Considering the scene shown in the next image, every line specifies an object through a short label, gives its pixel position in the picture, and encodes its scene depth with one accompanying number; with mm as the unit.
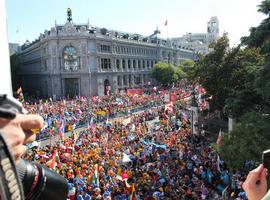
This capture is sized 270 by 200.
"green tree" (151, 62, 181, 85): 69250
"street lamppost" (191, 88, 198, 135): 24595
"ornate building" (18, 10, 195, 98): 60844
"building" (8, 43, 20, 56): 122500
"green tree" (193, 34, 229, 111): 22156
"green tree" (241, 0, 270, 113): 13344
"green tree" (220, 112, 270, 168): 12523
